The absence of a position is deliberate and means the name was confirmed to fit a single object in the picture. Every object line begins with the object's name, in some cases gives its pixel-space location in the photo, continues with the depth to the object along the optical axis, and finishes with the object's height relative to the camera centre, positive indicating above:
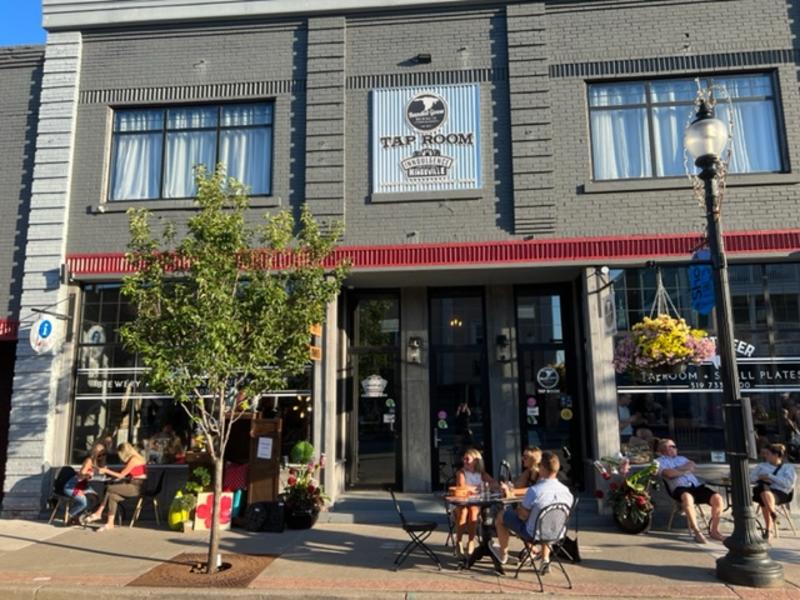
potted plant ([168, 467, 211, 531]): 9.27 -1.41
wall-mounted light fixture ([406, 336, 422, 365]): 11.26 +0.87
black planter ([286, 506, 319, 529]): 9.29 -1.70
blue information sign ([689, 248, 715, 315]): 8.29 +1.47
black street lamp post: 6.36 -0.08
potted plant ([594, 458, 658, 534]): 8.72 -1.41
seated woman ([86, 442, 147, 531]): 9.51 -1.19
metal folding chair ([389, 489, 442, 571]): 7.09 -1.66
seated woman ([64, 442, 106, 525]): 9.61 -1.27
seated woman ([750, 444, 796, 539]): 8.31 -1.15
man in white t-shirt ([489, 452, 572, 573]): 6.62 -1.08
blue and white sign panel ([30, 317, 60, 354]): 10.41 +1.13
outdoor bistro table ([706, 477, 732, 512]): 8.76 -1.22
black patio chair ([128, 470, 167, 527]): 9.75 -1.42
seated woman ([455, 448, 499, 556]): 7.32 -1.02
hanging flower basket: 8.41 +0.68
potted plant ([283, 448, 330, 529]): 9.30 -1.46
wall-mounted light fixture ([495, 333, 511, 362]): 11.16 +0.92
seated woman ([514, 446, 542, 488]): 7.79 -0.85
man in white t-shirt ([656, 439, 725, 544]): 8.30 -1.22
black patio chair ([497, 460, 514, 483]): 7.96 -0.92
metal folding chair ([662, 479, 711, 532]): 8.70 -1.59
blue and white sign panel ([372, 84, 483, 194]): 10.85 +4.53
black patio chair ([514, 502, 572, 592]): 6.52 -1.31
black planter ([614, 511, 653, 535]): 8.72 -1.73
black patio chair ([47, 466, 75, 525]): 9.77 -1.29
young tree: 7.02 +1.09
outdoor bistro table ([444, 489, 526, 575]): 7.02 -1.20
